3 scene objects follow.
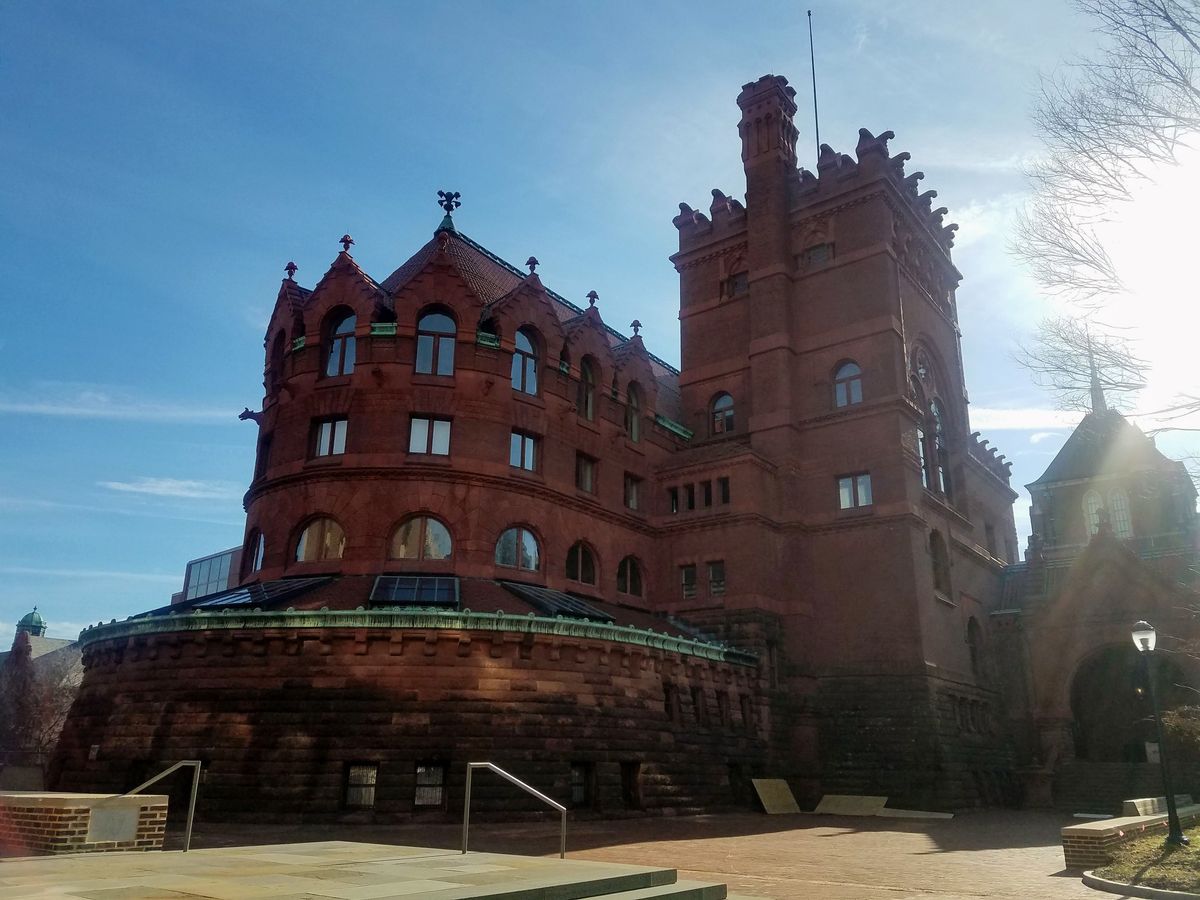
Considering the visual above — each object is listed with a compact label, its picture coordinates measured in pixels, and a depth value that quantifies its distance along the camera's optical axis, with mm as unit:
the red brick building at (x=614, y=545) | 26656
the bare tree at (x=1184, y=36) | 15539
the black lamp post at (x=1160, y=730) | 17484
